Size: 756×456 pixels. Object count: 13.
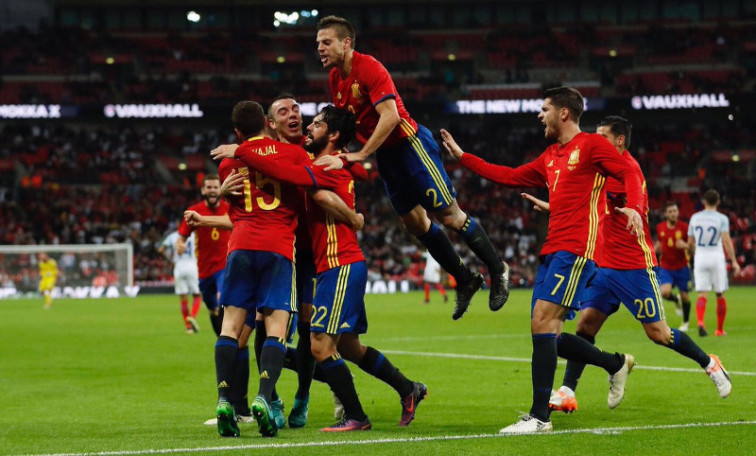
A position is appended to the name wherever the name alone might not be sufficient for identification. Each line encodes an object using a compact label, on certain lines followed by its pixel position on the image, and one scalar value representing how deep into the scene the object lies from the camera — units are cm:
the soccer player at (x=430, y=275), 3278
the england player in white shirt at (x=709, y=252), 1800
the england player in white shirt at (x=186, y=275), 2153
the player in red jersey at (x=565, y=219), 770
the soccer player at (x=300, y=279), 837
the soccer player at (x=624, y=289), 907
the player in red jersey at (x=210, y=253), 1501
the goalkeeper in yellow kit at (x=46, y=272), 3369
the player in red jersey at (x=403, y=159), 785
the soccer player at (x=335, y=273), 782
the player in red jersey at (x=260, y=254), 771
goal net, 3891
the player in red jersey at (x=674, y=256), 1967
